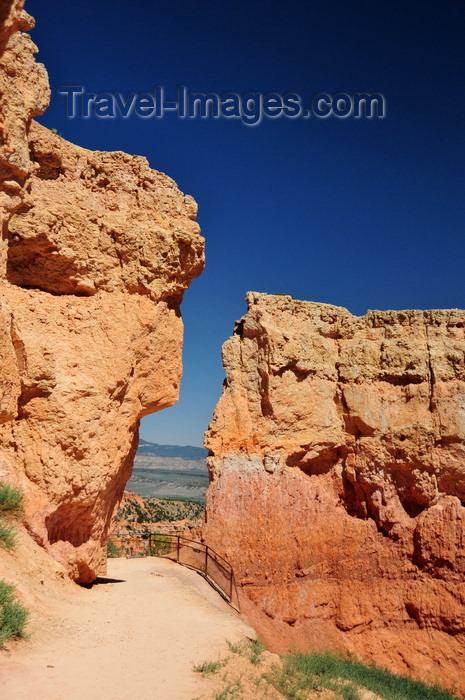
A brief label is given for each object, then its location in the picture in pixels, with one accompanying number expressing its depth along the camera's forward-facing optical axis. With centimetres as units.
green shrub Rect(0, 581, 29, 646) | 636
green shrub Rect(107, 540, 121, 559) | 2390
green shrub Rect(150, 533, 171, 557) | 2317
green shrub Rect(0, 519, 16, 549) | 848
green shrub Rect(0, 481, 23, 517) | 910
